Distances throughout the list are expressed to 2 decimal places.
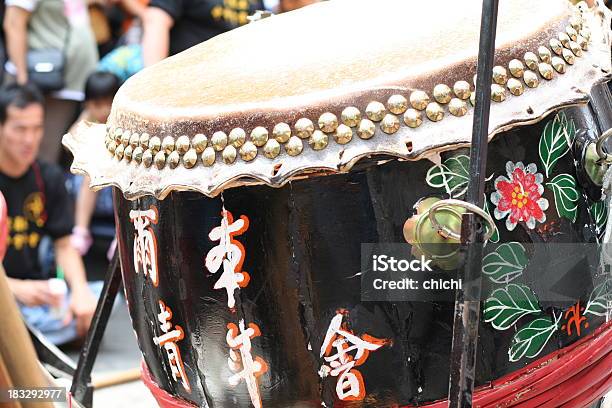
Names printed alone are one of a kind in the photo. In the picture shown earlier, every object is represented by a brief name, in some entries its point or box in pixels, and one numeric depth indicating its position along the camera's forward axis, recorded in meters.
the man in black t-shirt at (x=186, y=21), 5.29
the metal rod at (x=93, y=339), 3.33
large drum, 2.83
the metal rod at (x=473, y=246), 2.74
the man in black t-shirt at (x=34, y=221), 4.79
